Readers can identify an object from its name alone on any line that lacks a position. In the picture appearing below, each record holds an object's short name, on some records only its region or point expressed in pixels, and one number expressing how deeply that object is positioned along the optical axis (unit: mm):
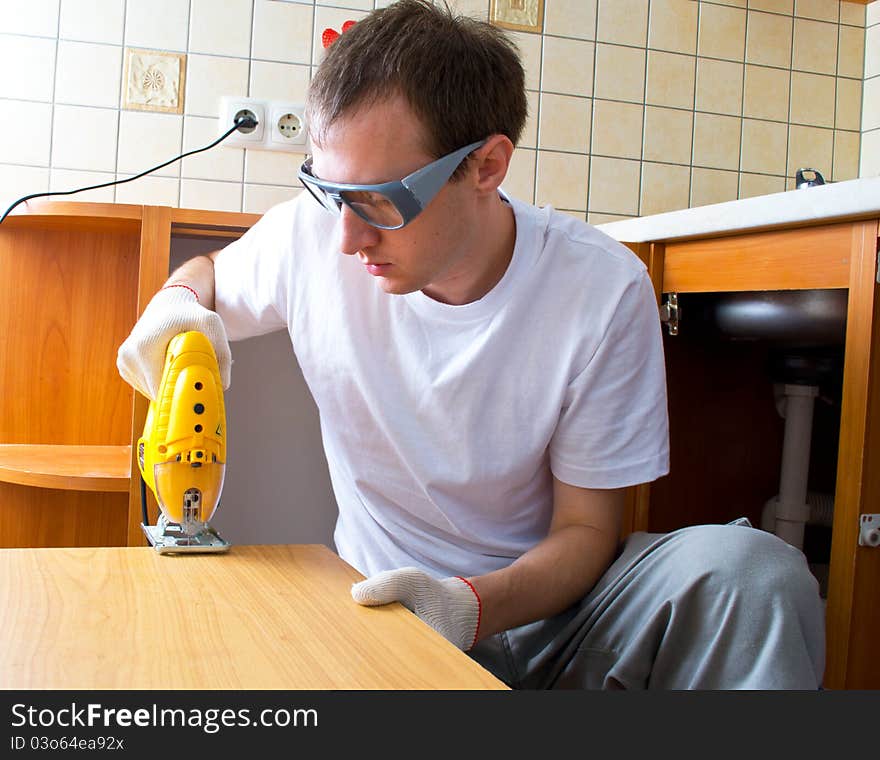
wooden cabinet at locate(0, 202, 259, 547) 1714
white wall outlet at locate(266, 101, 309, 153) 2188
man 1019
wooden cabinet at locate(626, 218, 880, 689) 1281
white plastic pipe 1818
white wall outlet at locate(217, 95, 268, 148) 2164
